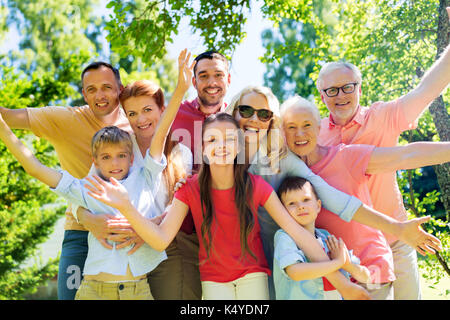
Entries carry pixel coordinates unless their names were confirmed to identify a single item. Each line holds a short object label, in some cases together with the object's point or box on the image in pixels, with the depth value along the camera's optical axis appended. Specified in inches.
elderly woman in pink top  94.5
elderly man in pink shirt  113.9
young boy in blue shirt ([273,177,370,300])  84.7
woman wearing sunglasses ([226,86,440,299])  93.6
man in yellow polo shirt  119.1
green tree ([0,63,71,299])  258.8
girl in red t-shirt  89.4
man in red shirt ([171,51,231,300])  121.9
